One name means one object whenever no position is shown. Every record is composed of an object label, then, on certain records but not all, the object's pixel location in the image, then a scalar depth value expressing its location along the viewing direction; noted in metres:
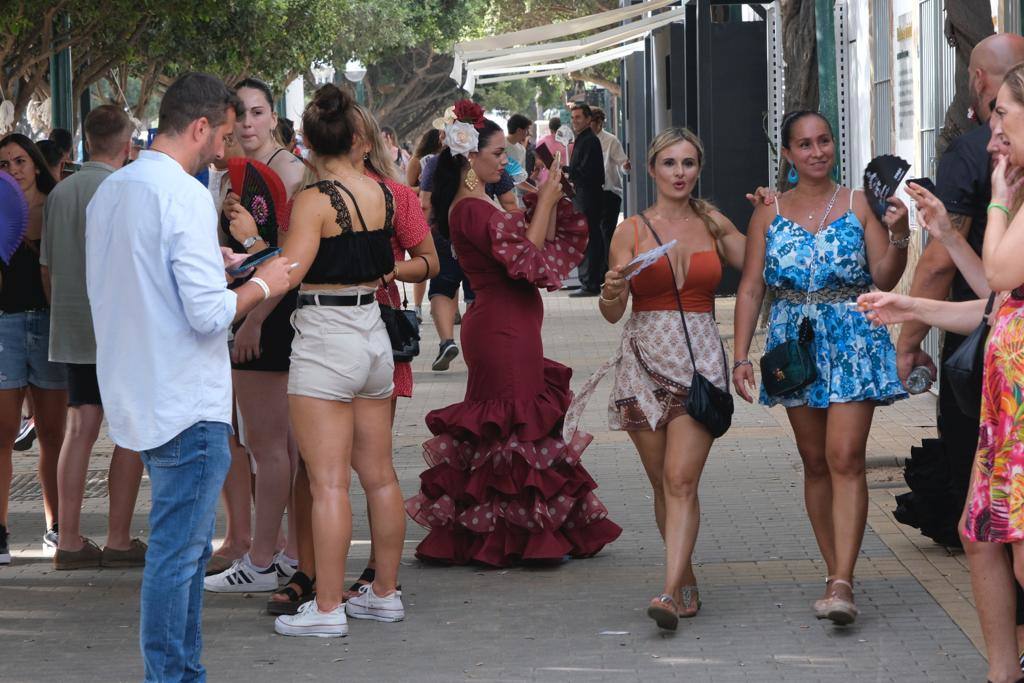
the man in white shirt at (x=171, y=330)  8.60
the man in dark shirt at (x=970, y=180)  10.13
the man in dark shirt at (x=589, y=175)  38.32
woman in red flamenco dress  13.14
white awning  37.55
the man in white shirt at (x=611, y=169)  38.94
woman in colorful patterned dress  8.15
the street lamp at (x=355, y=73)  88.97
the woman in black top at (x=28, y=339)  13.86
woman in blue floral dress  11.15
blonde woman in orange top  11.34
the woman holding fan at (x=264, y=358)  11.68
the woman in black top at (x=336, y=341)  10.91
